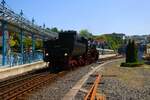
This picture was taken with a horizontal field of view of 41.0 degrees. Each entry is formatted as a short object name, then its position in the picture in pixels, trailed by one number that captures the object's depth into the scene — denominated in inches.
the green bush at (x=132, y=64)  881.0
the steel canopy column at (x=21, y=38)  708.5
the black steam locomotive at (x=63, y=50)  646.2
